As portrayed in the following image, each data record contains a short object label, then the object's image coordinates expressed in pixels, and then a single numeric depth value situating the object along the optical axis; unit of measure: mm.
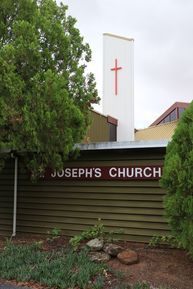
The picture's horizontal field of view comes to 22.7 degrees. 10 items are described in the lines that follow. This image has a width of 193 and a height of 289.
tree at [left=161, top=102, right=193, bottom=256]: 7410
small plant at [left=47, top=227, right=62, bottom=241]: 11125
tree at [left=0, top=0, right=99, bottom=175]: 9664
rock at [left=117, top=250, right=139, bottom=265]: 8359
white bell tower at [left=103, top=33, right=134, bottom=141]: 22781
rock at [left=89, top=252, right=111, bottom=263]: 8469
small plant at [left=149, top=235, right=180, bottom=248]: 9695
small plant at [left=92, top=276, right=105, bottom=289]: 7195
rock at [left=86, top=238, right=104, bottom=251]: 9086
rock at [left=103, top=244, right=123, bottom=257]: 8750
